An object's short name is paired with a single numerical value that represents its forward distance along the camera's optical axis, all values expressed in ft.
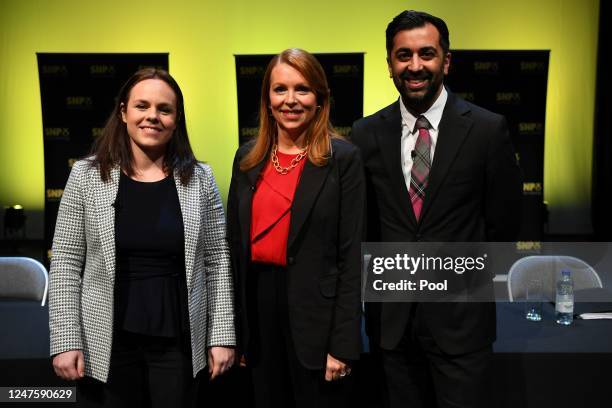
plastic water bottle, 9.00
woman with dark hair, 5.98
